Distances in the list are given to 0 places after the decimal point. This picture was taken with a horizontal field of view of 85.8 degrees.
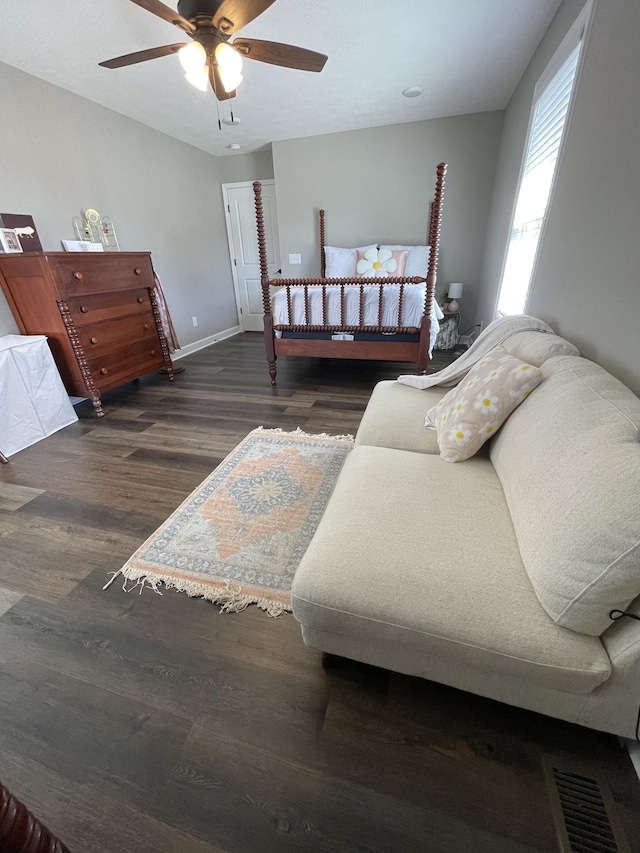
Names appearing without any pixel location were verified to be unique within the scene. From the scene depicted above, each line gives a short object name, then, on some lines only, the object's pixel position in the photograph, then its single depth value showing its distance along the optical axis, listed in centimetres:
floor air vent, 71
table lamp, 408
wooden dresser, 246
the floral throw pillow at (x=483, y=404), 122
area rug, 133
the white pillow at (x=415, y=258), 413
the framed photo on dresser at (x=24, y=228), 250
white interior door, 492
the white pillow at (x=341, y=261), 433
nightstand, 406
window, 188
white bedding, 286
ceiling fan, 156
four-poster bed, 280
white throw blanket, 172
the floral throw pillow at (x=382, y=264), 405
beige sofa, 68
